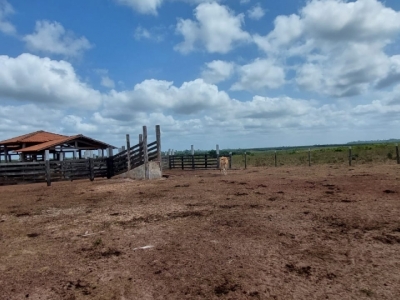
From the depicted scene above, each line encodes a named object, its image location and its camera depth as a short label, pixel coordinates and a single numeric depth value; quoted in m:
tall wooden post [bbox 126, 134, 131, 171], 17.53
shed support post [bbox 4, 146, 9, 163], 25.48
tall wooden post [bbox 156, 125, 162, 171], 17.19
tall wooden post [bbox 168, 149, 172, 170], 28.31
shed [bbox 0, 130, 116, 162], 22.84
